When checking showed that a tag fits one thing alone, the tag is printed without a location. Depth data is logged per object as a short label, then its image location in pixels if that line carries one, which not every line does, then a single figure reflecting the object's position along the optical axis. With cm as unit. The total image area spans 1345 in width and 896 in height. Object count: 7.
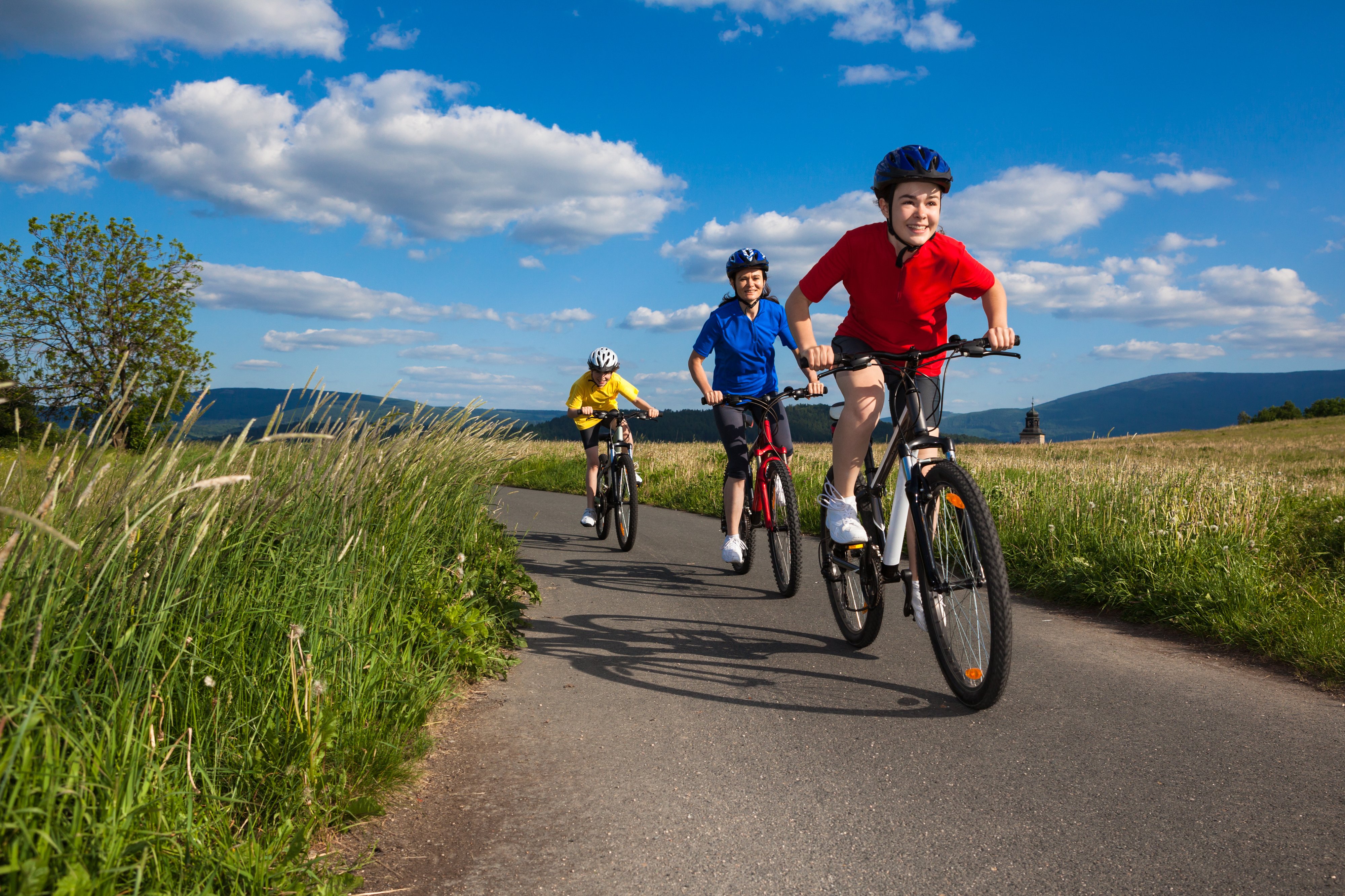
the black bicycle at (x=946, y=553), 342
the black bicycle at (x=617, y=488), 868
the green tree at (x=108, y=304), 3634
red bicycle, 598
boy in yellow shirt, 948
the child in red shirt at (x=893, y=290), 398
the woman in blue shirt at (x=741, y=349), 661
